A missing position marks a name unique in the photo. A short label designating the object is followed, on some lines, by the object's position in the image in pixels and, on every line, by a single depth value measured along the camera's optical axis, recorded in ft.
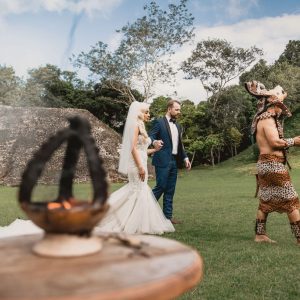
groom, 18.57
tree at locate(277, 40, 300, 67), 115.88
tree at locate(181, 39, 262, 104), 94.09
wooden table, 3.56
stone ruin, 53.39
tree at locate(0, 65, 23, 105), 90.18
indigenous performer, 14.21
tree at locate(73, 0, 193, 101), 83.00
